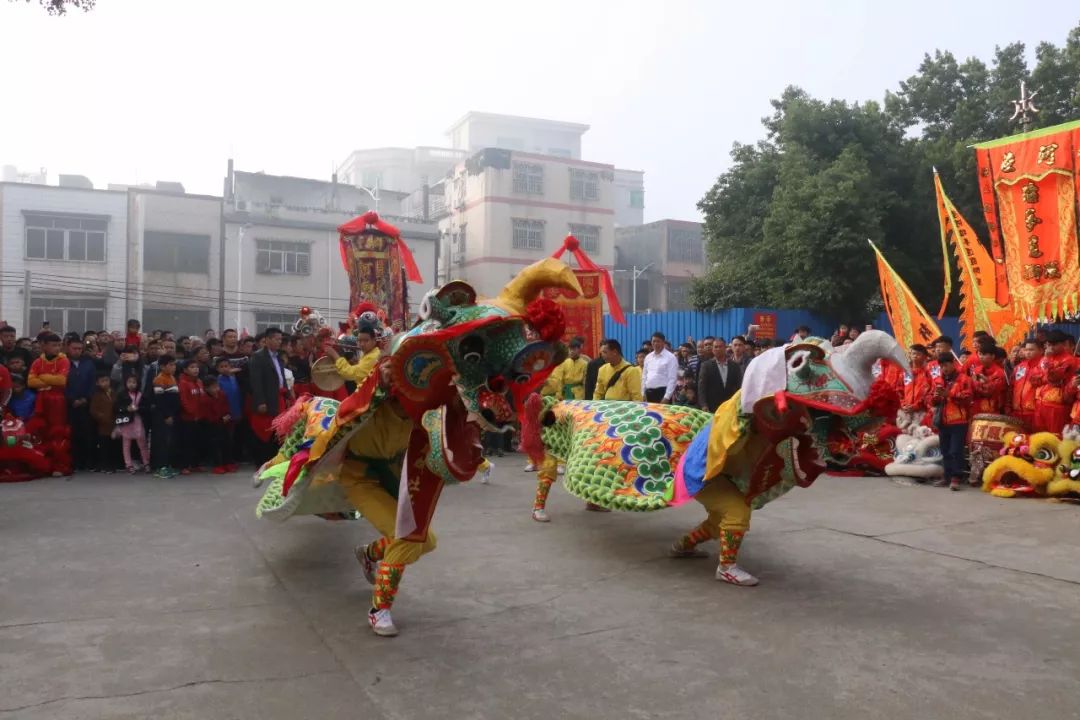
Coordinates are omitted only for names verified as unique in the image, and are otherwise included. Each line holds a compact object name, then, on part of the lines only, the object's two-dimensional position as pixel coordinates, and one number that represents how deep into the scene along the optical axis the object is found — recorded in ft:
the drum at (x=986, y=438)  24.76
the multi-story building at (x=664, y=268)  111.65
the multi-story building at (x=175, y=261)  76.89
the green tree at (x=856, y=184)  53.11
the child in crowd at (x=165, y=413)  26.09
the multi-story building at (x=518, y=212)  101.19
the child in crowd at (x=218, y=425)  26.94
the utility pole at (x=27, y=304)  65.46
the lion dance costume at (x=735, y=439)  12.97
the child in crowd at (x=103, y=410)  26.48
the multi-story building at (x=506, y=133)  143.54
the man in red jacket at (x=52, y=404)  25.62
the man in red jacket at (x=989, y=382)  25.18
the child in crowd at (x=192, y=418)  26.45
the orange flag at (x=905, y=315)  33.40
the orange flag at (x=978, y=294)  31.04
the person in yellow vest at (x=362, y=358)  19.36
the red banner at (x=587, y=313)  36.63
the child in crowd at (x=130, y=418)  26.14
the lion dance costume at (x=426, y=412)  10.54
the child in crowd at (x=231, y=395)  27.32
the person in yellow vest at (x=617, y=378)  23.63
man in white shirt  31.53
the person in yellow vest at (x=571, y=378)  26.91
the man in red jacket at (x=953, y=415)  25.31
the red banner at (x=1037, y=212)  27.30
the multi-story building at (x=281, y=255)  81.20
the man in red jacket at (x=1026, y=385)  24.49
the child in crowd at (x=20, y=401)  25.20
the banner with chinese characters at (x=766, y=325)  50.37
